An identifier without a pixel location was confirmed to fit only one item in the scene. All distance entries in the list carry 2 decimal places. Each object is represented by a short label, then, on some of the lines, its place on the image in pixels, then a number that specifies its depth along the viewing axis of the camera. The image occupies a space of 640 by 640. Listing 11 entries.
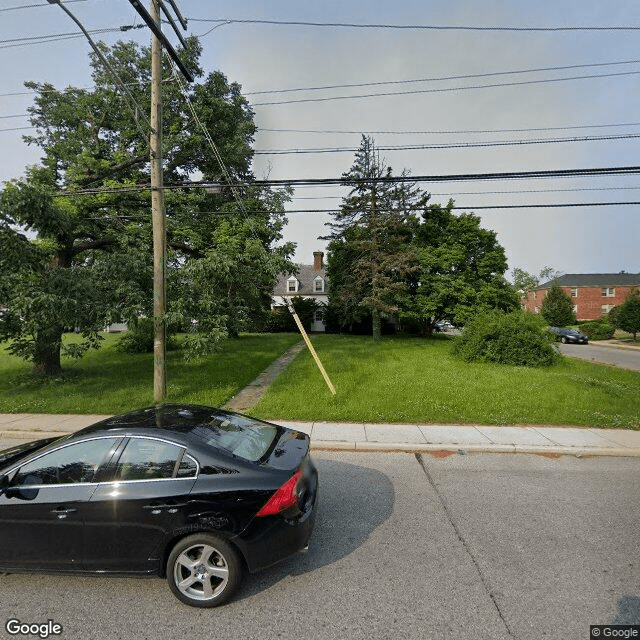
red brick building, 54.34
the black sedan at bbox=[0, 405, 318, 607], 2.84
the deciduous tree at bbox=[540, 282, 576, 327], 42.81
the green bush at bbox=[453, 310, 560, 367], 14.41
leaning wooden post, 9.32
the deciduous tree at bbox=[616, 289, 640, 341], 30.72
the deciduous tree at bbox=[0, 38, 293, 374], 9.23
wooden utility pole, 8.55
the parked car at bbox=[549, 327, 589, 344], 30.30
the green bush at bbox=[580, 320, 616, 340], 34.28
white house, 42.56
